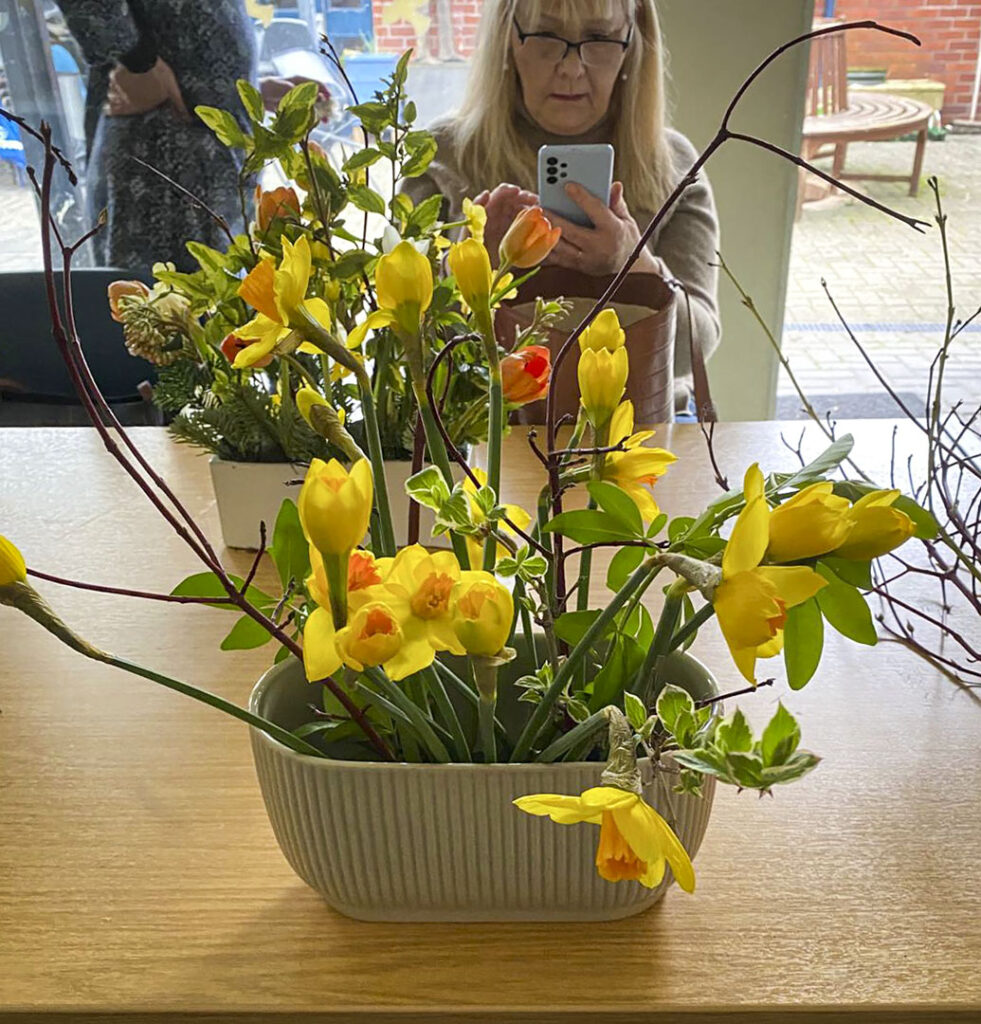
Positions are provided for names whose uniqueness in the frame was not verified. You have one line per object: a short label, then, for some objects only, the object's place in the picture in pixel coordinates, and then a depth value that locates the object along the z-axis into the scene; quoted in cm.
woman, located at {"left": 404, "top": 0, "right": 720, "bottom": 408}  165
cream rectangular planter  86
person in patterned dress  202
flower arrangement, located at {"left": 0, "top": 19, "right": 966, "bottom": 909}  34
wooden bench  244
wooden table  48
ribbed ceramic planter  45
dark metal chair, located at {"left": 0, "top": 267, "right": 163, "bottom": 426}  162
